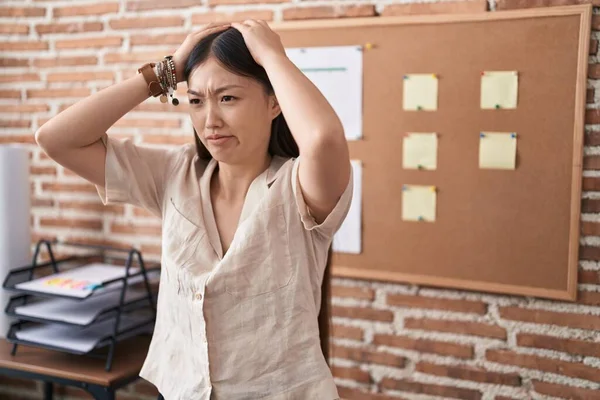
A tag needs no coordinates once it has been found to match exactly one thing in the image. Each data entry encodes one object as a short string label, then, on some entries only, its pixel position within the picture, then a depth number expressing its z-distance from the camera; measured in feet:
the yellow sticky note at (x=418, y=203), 6.55
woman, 4.26
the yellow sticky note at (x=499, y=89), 6.10
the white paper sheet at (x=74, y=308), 6.37
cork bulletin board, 5.96
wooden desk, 6.13
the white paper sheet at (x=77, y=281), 6.45
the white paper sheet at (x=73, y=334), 6.35
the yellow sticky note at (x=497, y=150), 6.18
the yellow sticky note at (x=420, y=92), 6.42
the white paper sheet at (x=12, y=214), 7.18
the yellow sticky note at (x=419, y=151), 6.49
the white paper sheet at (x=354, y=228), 6.85
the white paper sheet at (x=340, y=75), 6.71
